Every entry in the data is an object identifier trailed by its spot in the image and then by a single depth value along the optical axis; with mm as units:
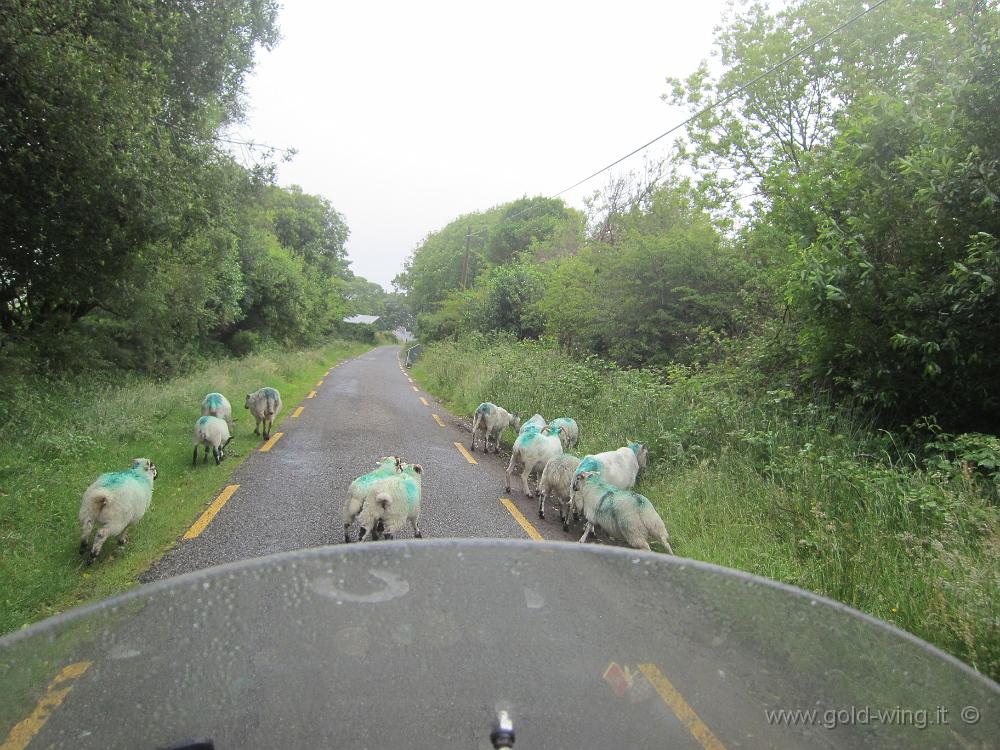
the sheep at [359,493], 5230
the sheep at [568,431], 9266
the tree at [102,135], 6711
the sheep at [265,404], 10266
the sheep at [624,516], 5246
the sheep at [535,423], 8633
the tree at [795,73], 13387
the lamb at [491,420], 10570
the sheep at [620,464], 6617
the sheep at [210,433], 8000
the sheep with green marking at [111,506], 4883
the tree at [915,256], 5512
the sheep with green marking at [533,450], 7809
